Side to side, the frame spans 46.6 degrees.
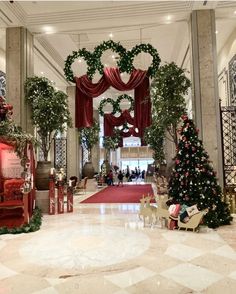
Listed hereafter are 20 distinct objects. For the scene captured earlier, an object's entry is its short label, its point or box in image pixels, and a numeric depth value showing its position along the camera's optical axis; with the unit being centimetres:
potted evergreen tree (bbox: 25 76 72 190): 775
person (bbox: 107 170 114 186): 1709
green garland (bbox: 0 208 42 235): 536
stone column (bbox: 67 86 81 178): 1353
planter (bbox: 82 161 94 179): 1449
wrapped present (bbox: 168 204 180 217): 550
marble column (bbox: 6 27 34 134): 790
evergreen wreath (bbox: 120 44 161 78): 803
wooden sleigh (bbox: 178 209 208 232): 518
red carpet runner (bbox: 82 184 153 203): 1016
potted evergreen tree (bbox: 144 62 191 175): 719
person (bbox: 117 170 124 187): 1678
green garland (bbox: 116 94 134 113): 1193
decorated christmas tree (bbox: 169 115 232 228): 572
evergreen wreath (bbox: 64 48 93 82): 808
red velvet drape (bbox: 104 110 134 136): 1482
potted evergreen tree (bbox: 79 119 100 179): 1455
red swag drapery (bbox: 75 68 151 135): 841
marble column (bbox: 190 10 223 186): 707
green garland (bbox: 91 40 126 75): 797
